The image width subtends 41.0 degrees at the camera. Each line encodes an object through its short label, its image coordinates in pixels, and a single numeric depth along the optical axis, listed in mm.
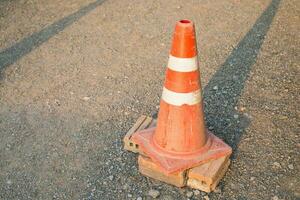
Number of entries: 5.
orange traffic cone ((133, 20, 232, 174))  2910
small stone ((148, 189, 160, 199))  3086
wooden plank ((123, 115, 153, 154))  3439
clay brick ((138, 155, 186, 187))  3069
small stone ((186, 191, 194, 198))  3079
